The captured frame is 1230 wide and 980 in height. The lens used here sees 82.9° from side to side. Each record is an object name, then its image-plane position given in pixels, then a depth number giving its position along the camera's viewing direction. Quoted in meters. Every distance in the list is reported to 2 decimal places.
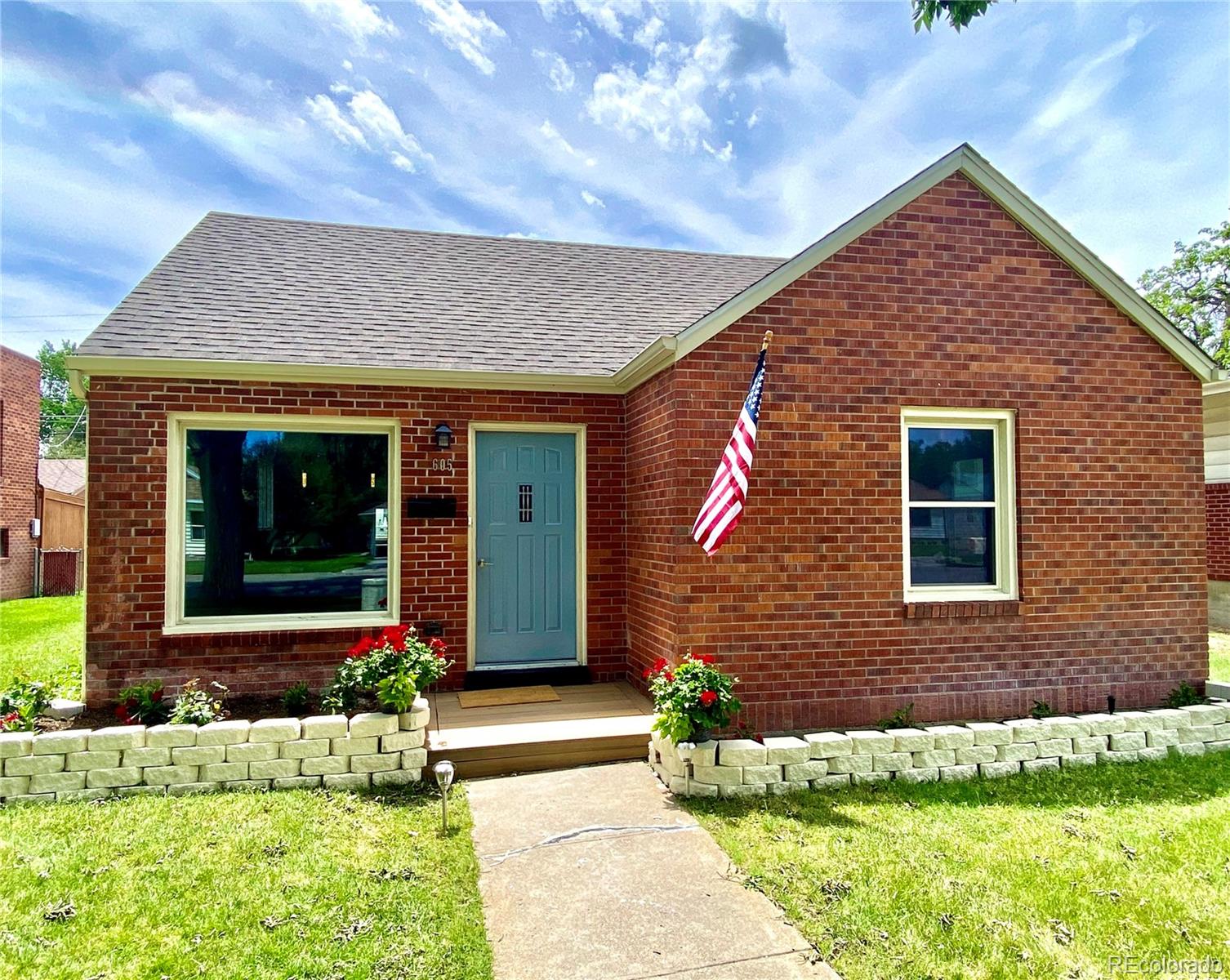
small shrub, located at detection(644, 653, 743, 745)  4.69
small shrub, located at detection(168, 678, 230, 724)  4.99
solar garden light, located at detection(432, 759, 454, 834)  4.13
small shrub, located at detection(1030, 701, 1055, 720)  6.11
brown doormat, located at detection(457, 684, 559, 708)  6.18
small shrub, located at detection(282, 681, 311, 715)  5.64
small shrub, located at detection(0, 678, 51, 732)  4.93
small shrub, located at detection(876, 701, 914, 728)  5.71
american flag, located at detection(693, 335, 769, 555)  4.86
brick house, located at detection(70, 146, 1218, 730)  5.80
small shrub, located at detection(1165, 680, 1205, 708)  6.32
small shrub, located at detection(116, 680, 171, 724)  5.16
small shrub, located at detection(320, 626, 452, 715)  4.86
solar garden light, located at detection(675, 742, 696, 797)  4.67
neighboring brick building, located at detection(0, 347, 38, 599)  17.83
